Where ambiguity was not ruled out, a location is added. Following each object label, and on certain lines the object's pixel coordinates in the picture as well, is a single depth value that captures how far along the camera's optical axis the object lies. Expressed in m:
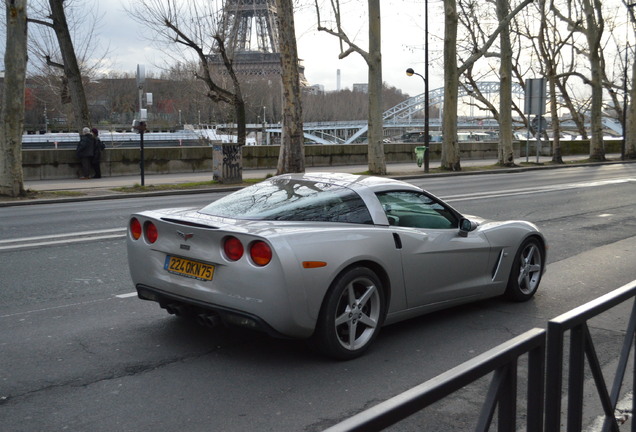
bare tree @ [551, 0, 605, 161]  43.38
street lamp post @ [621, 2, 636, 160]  46.38
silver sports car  5.03
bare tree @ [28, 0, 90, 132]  27.14
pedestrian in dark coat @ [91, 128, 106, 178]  25.00
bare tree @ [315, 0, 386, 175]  29.11
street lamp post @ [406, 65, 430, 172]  30.63
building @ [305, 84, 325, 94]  136.10
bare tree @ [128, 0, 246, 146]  32.31
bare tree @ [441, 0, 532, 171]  31.92
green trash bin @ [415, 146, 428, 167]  33.87
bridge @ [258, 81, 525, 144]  110.44
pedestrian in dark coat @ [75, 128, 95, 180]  24.42
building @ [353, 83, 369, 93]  178.38
